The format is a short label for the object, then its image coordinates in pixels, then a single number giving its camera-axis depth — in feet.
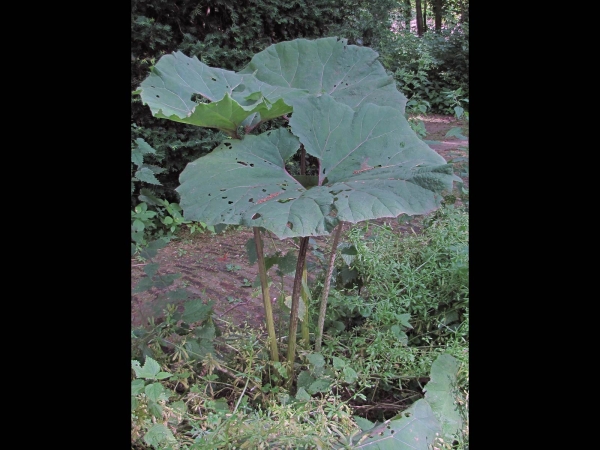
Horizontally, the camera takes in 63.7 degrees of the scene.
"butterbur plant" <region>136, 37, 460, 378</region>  3.59
